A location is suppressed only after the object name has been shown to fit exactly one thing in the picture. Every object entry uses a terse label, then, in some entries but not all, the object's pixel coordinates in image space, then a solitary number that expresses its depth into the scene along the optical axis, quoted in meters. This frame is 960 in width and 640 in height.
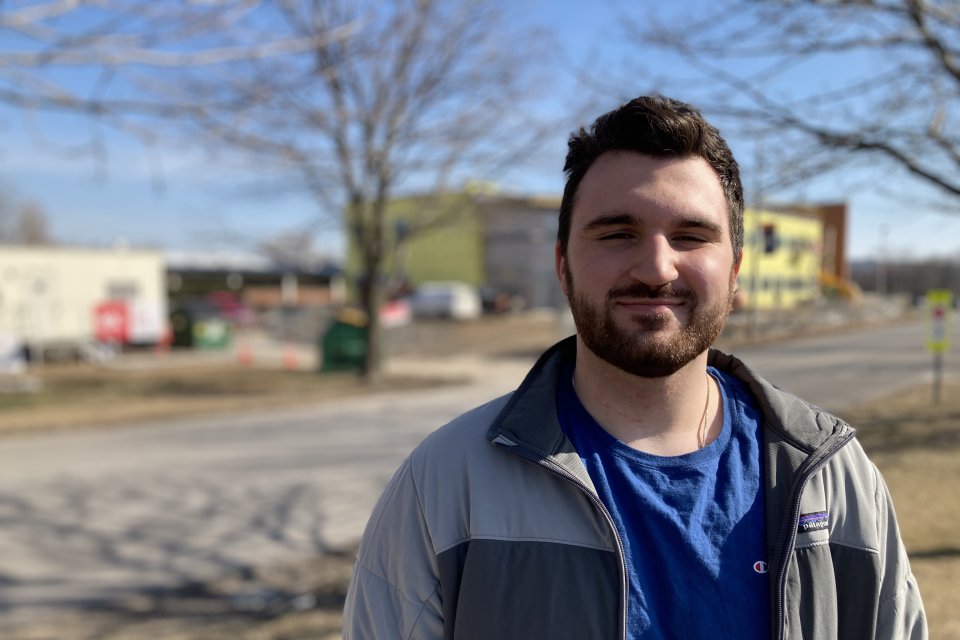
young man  1.50
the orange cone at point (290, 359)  20.91
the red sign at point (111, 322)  23.22
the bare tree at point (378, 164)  12.48
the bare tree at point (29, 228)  53.75
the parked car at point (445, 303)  37.12
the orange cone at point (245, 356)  22.20
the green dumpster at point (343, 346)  18.53
